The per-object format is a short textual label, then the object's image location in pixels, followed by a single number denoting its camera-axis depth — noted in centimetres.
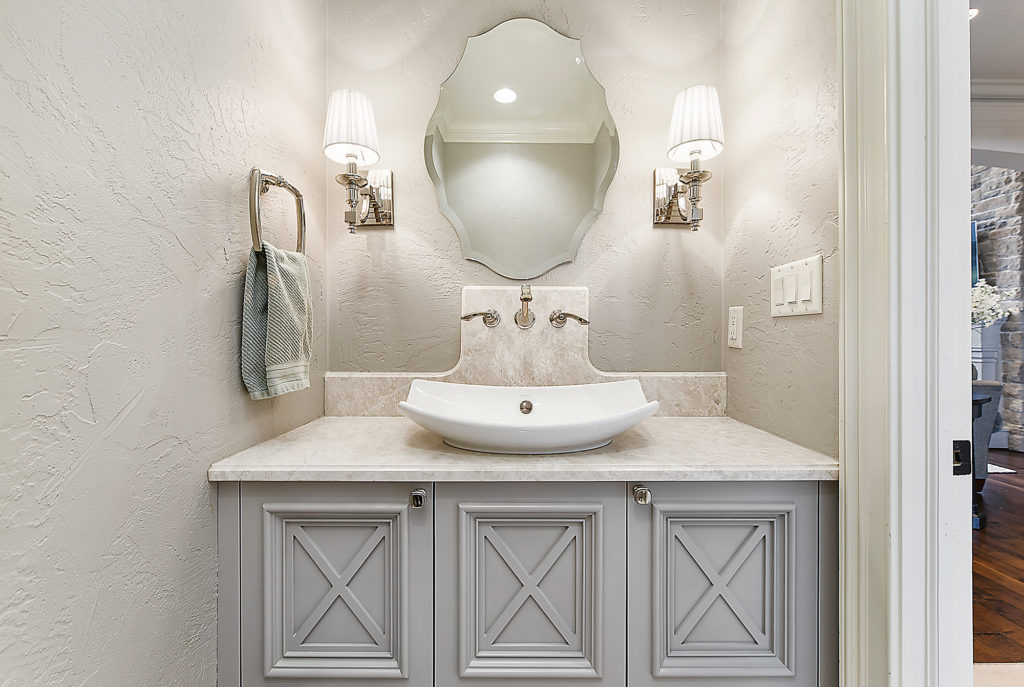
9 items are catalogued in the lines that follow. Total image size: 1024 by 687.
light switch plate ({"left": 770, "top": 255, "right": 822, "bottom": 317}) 101
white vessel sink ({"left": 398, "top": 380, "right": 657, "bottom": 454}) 128
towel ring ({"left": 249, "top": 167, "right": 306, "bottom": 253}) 101
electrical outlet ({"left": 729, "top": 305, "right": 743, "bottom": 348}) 140
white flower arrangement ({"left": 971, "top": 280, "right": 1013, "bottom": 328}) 322
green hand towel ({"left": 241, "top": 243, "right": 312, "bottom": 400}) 102
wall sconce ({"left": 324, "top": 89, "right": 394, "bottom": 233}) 132
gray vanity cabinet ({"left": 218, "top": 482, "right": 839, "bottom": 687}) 94
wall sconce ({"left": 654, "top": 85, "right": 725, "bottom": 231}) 131
